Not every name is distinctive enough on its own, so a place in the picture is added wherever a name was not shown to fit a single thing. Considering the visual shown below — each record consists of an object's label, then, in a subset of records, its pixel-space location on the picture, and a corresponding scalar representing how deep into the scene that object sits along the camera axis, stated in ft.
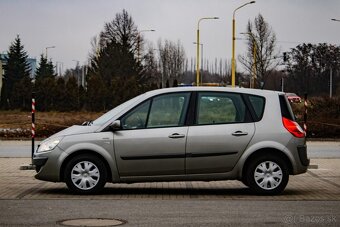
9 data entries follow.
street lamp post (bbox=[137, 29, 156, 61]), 274.98
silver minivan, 42.60
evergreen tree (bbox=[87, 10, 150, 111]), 238.68
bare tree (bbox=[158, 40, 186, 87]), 329.52
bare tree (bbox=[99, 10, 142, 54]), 309.63
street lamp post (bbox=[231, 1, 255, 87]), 174.59
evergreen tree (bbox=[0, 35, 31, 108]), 310.45
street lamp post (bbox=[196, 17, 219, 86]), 207.39
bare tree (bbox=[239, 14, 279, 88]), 274.77
